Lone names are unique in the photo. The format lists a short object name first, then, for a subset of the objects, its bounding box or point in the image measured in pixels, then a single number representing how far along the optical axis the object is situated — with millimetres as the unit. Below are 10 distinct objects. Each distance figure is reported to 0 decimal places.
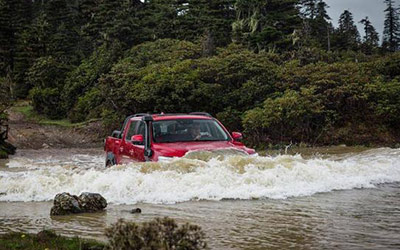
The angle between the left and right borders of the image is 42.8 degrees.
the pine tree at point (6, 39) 55031
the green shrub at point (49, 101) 44000
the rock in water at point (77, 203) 7207
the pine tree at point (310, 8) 64125
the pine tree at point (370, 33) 73688
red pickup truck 10031
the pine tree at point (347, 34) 58438
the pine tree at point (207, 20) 45844
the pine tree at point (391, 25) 68562
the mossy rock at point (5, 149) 24250
